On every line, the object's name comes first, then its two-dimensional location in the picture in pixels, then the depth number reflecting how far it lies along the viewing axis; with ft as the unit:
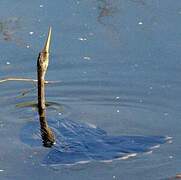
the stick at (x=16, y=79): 36.06
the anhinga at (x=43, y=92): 32.96
